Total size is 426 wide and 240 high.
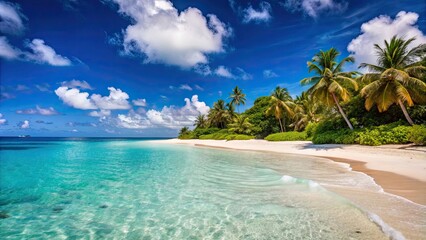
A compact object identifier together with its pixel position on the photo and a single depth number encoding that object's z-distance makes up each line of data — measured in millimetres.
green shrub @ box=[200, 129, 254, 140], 42125
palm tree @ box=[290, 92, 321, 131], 34112
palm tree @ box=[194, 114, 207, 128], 70681
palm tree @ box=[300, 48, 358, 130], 22078
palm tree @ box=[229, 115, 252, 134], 43375
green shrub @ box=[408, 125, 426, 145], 14594
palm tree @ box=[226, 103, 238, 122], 56062
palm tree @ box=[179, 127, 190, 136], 78062
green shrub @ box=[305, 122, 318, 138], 27925
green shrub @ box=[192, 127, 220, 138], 59969
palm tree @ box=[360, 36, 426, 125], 16828
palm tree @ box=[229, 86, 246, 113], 55844
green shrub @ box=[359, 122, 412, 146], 16412
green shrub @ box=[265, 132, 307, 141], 29736
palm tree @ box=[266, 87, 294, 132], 36438
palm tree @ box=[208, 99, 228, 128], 57719
